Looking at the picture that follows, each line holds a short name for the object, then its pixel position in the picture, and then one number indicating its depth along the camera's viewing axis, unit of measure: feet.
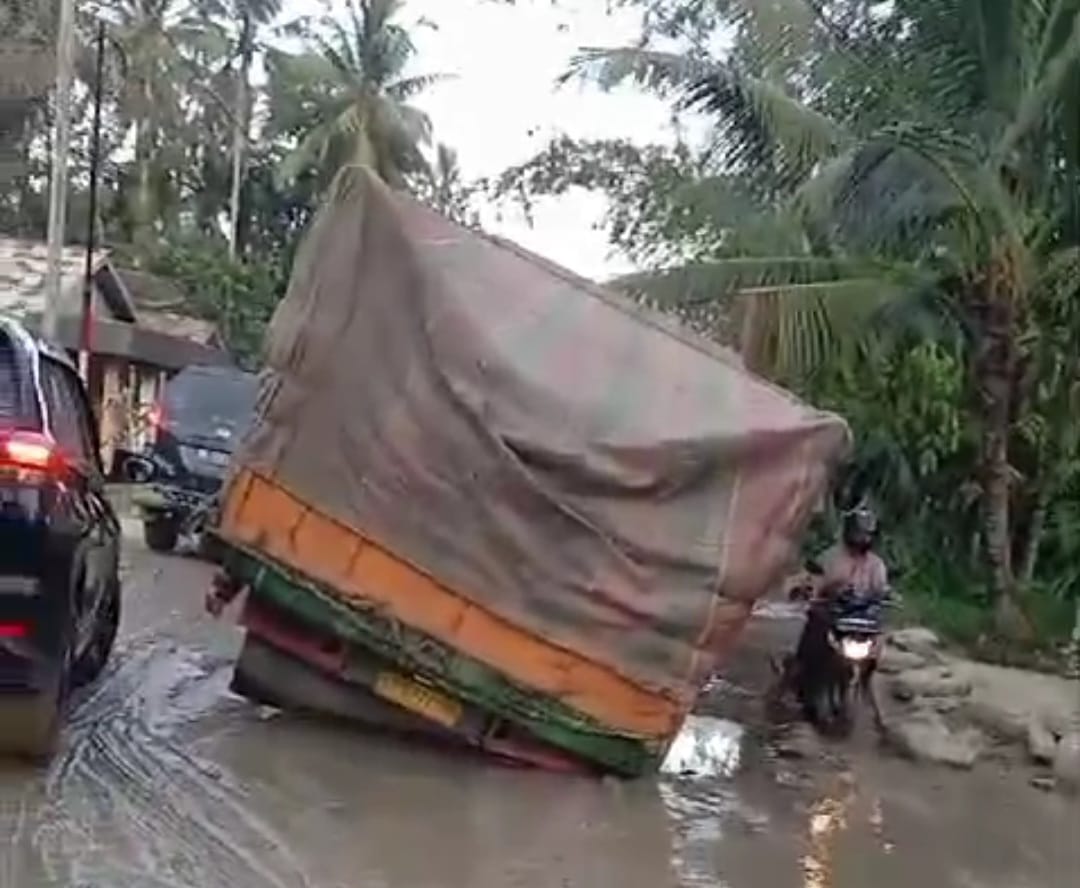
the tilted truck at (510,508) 29.81
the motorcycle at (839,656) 37.99
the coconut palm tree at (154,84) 130.11
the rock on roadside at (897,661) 47.62
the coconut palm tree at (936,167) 49.85
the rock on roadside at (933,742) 37.78
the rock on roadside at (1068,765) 36.29
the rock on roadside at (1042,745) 38.63
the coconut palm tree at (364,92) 137.59
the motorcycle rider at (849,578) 38.73
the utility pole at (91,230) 85.64
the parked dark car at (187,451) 62.80
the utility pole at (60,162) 75.31
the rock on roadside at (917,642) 50.52
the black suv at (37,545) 23.97
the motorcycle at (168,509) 62.13
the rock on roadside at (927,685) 44.29
